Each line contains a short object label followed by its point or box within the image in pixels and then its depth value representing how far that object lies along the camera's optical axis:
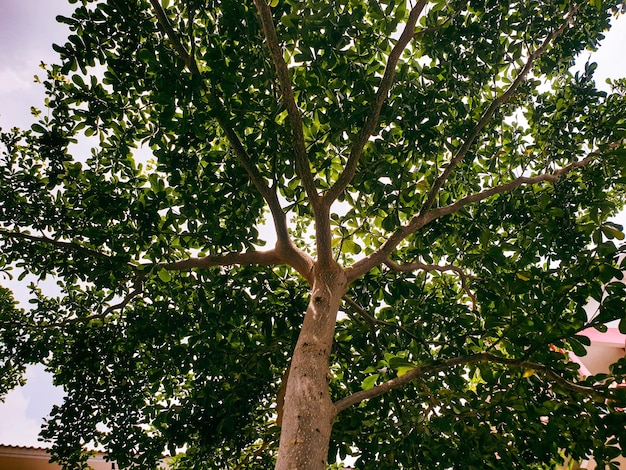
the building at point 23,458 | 12.58
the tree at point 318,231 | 3.25
